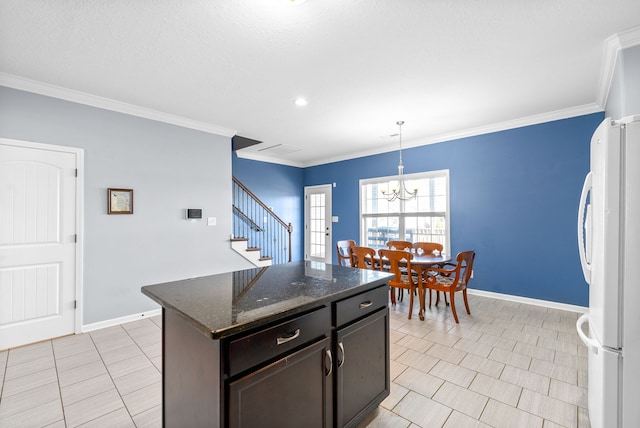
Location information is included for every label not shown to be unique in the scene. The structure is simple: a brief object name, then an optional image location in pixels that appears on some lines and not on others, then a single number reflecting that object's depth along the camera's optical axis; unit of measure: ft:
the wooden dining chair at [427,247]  15.18
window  16.93
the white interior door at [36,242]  9.42
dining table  11.69
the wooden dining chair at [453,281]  11.41
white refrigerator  4.43
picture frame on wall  11.39
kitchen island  3.68
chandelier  18.09
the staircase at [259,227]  19.85
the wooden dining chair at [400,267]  11.73
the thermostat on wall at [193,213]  13.53
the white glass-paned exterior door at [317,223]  23.07
